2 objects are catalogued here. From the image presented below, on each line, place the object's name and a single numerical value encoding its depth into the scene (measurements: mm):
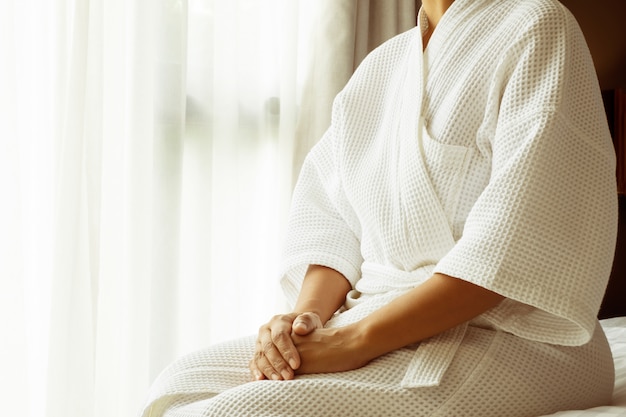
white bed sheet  2058
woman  2068
